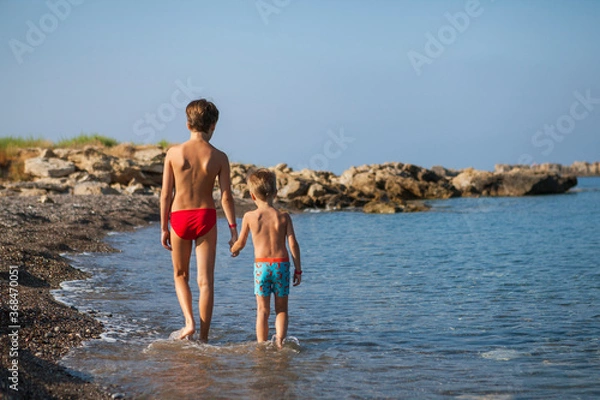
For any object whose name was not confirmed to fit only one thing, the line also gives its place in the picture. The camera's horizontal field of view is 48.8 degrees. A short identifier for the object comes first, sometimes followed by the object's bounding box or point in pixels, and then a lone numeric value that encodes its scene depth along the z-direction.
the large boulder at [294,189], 33.12
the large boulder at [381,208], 30.11
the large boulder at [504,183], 47.28
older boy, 5.68
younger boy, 5.72
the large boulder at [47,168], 28.17
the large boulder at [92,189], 24.90
